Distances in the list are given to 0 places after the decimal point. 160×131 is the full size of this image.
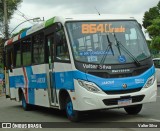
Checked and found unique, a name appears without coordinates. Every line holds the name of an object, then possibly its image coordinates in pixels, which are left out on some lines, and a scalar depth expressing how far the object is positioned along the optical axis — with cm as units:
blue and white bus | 1056
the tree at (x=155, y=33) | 5502
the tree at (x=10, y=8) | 6049
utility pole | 3962
